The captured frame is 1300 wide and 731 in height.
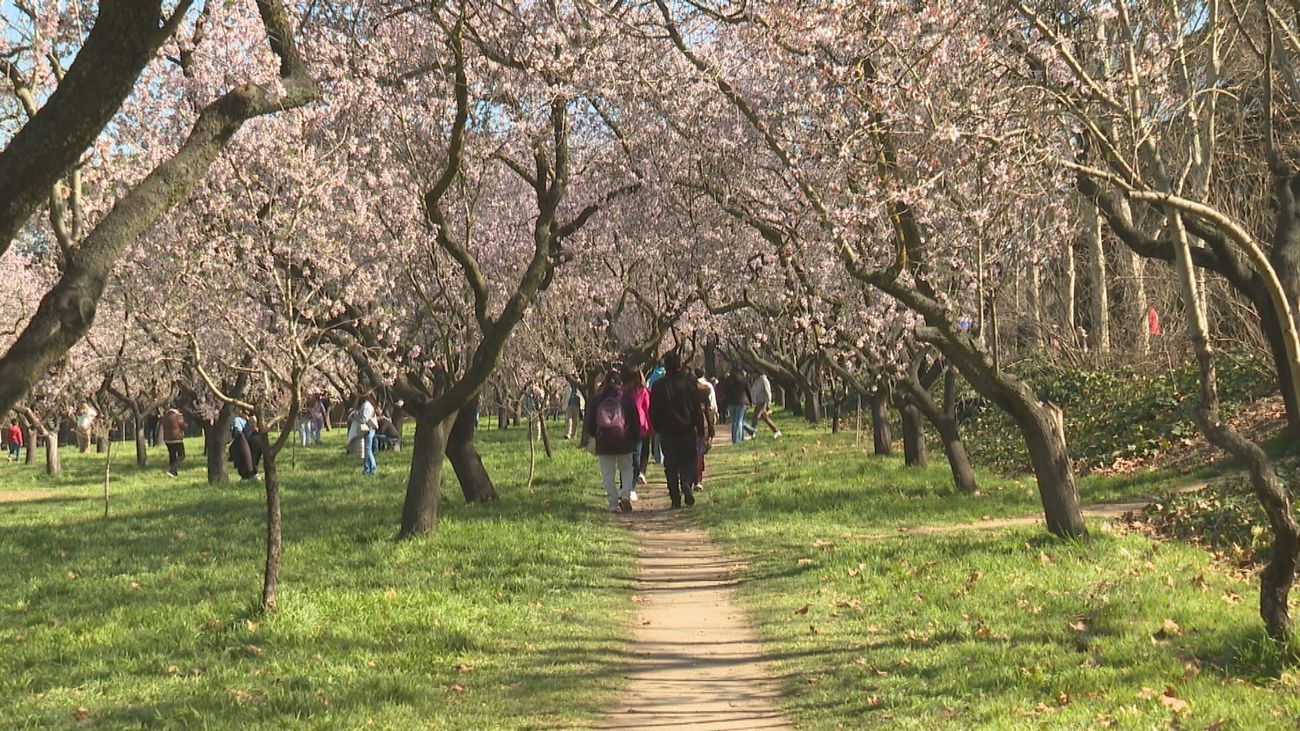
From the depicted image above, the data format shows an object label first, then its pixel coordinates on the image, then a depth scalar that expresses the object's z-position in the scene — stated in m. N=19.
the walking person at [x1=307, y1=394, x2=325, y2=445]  53.06
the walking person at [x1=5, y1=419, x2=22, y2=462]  55.88
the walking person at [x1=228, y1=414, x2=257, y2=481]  31.12
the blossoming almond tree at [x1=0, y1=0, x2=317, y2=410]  5.68
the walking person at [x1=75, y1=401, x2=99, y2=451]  32.75
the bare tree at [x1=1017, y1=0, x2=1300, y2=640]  7.46
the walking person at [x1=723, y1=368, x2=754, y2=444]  33.53
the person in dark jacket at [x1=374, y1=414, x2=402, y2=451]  43.66
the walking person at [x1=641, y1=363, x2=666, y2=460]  26.09
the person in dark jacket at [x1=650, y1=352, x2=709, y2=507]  18.12
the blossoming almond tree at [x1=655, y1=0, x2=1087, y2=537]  9.55
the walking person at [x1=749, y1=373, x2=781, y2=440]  36.72
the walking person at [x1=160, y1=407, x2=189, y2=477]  34.38
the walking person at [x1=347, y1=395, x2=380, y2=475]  30.25
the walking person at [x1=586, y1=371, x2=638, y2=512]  17.55
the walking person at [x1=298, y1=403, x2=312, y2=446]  51.25
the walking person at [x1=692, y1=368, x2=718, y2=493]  19.30
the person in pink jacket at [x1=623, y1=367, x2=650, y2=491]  18.23
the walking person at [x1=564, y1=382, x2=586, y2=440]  38.60
